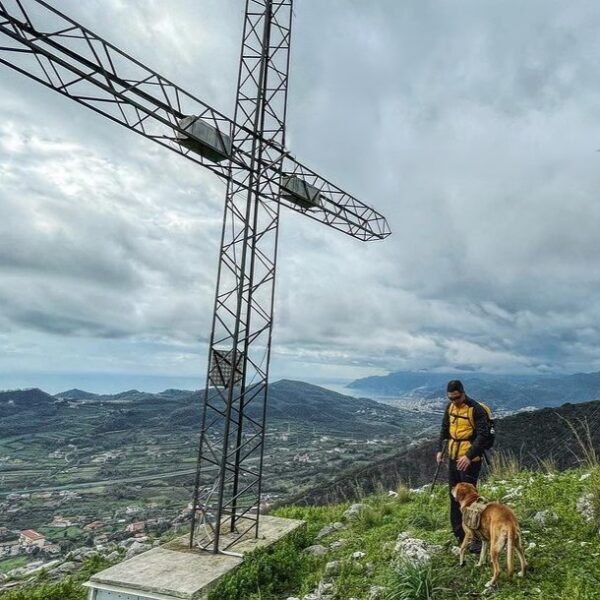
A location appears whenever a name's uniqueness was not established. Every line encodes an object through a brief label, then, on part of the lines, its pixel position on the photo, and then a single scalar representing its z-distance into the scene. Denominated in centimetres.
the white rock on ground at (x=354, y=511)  998
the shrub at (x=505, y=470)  1046
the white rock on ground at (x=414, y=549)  610
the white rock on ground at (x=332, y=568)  696
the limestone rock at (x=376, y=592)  561
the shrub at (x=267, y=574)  686
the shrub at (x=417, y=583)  521
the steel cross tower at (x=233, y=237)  762
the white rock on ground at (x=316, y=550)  820
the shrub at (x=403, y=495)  1070
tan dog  491
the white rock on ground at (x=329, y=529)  941
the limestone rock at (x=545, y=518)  660
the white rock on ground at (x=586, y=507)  641
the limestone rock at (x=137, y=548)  994
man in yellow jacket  608
